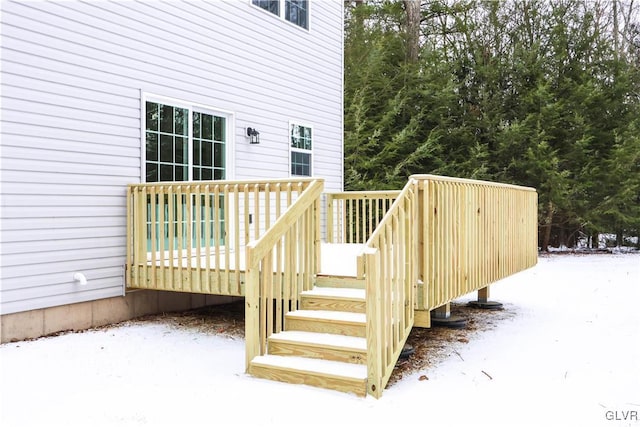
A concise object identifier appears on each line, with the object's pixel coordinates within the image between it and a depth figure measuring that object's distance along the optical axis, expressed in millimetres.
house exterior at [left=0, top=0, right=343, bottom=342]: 5039
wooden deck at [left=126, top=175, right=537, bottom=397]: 3877
